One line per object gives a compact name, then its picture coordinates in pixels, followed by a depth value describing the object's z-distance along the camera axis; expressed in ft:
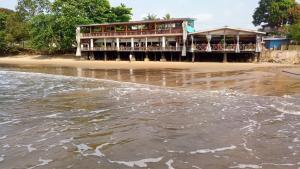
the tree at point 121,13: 141.22
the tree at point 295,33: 117.88
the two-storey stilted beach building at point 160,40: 102.23
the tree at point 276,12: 172.75
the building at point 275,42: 126.85
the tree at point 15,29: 160.90
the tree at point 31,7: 170.18
